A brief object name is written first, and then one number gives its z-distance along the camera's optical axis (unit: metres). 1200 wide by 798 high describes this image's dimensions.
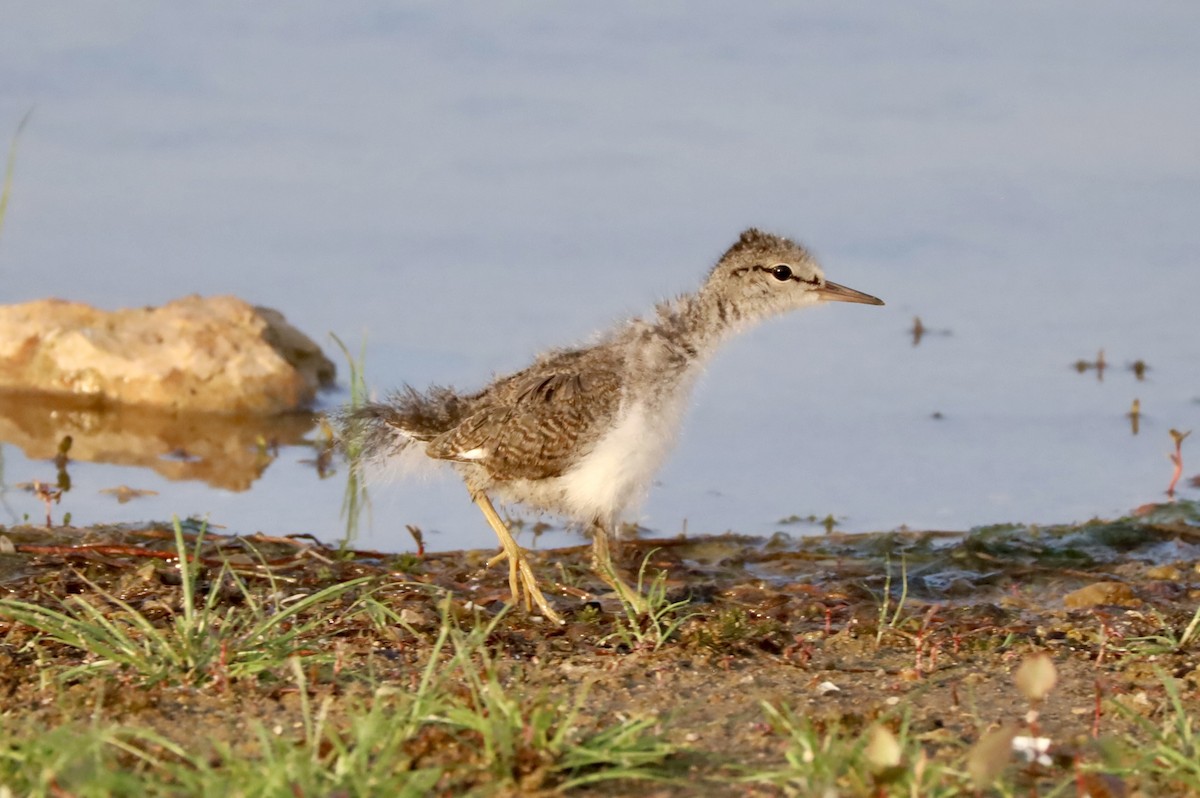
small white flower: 7.04
